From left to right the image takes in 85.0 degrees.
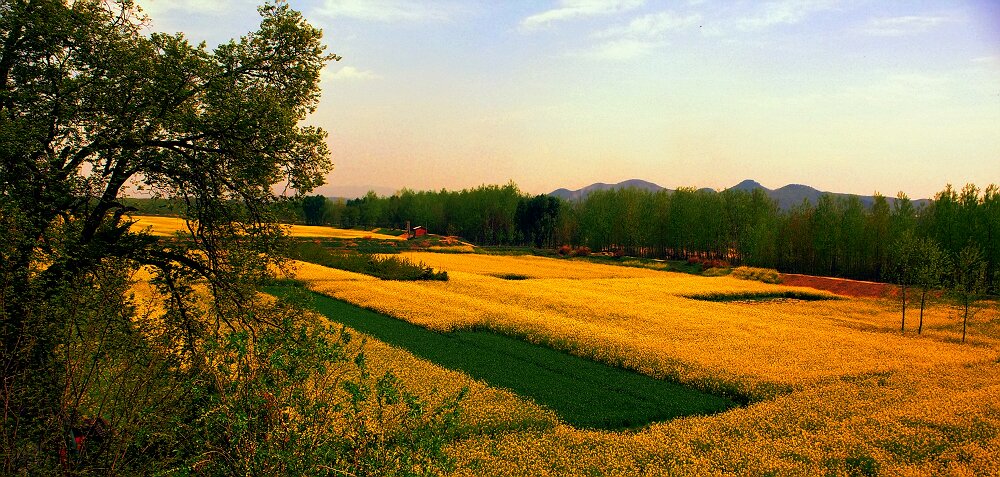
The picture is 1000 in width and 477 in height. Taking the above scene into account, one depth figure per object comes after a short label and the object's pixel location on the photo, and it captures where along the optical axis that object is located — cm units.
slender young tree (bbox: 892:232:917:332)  3225
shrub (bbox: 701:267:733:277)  6794
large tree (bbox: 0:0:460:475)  656
